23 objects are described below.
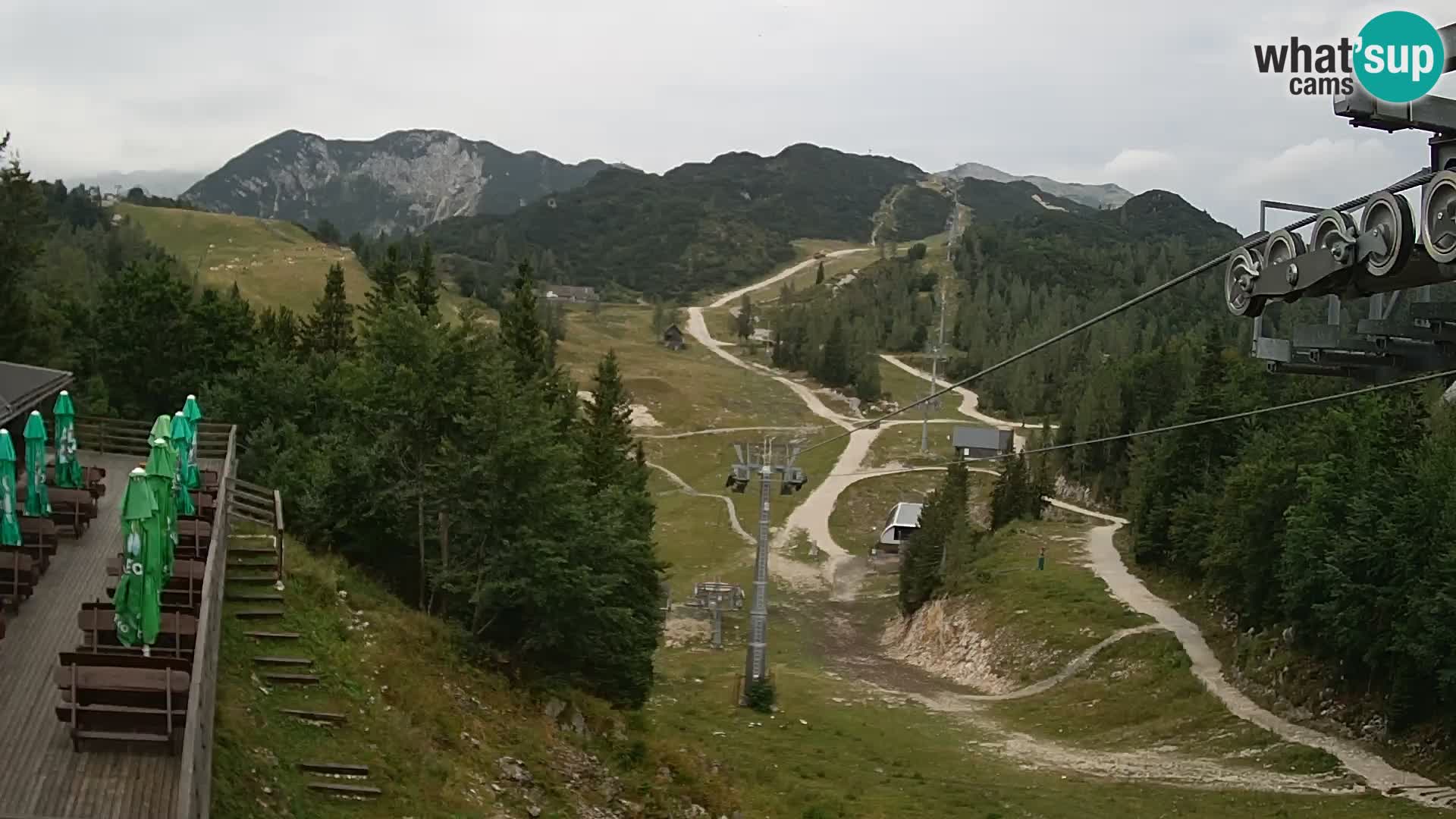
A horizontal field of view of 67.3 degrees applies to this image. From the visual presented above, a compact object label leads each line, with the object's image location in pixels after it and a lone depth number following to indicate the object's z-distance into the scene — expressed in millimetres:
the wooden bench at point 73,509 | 23531
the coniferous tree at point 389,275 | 52719
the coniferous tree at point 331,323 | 56656
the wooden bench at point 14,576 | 18562
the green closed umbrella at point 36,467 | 21172
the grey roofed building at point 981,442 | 95562
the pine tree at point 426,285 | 51906
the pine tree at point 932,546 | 63469
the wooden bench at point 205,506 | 24625
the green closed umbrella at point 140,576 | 14735
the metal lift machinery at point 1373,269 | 9359
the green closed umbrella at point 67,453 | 23172
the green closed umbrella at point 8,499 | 18703
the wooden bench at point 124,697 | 13391
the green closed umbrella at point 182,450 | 22109
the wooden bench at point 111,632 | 16172
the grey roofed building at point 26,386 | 27922
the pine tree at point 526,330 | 46844
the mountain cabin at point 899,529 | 79250
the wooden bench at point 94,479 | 26141
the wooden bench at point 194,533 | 21750
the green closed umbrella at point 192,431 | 24234
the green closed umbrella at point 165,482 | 15688
